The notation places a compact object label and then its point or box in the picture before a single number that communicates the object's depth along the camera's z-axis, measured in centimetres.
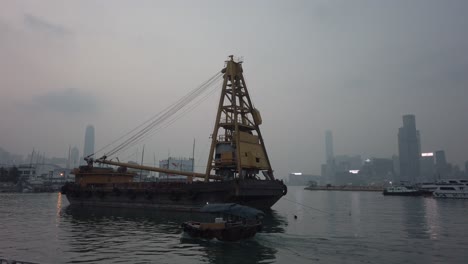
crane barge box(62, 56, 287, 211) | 4344
